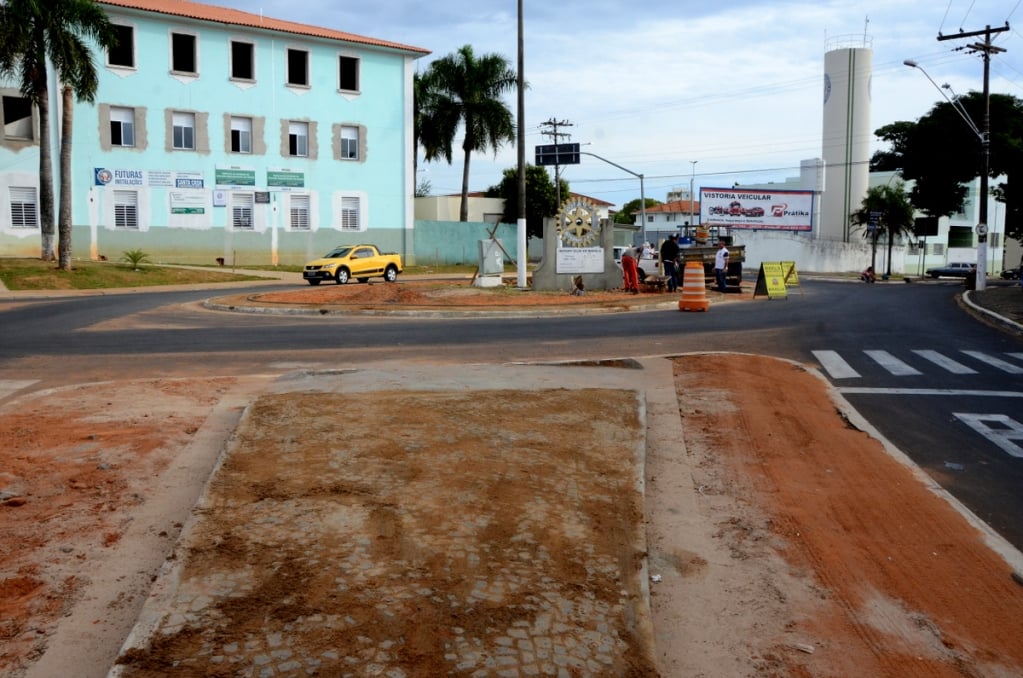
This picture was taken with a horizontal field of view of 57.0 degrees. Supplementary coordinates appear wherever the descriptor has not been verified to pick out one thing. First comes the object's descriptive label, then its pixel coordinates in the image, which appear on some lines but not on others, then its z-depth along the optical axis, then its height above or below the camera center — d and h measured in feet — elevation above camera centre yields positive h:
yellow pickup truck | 118.11 -2.25
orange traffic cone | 78.18 -3.11
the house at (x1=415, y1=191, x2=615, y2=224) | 212.02 +9.46
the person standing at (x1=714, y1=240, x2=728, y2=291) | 104.94 -1.72
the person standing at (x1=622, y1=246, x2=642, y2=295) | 96.78 -2.21
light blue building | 138.41 +16.27
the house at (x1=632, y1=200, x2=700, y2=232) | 407.85 +16.48
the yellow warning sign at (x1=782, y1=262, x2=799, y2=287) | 124.01 -2.99
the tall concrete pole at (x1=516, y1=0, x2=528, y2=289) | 93.66 +6.53
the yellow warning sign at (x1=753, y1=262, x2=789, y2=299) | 102.72 -3.18
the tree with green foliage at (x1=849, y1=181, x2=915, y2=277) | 234.38 +10.80
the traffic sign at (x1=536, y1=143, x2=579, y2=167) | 114.73 +11.81
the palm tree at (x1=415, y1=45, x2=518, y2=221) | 191.52 +30.44
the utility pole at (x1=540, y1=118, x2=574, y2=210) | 247.70 +32.21
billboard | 263.90 +12.37
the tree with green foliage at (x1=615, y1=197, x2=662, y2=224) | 425.52 +18.60
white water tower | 241.76 +34.18
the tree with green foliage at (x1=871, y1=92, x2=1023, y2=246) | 179.73 +20.72
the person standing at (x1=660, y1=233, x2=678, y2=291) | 101.24 -0.86
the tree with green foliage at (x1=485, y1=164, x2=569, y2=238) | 238.07 +14.44
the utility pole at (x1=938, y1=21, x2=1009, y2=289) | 126.62 +12.32
